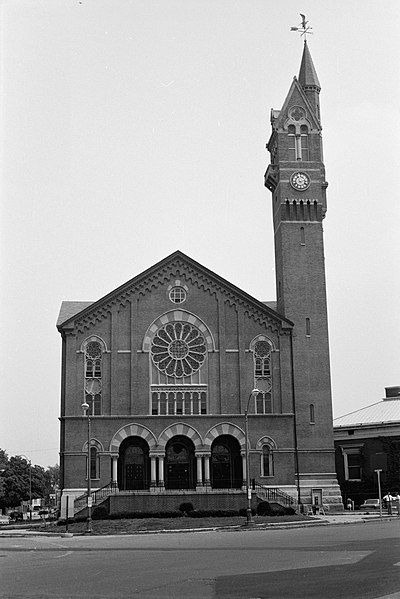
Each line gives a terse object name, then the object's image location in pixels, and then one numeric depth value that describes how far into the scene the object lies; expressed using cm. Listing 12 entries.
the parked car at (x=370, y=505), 7081
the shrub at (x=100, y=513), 5444
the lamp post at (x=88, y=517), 4669
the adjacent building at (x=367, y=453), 7538
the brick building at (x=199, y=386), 6303
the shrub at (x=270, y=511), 5419
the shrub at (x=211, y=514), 5281
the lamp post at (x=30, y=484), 10251
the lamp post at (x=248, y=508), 4802
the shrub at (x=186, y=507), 5689
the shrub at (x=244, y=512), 5342
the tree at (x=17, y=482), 11219
